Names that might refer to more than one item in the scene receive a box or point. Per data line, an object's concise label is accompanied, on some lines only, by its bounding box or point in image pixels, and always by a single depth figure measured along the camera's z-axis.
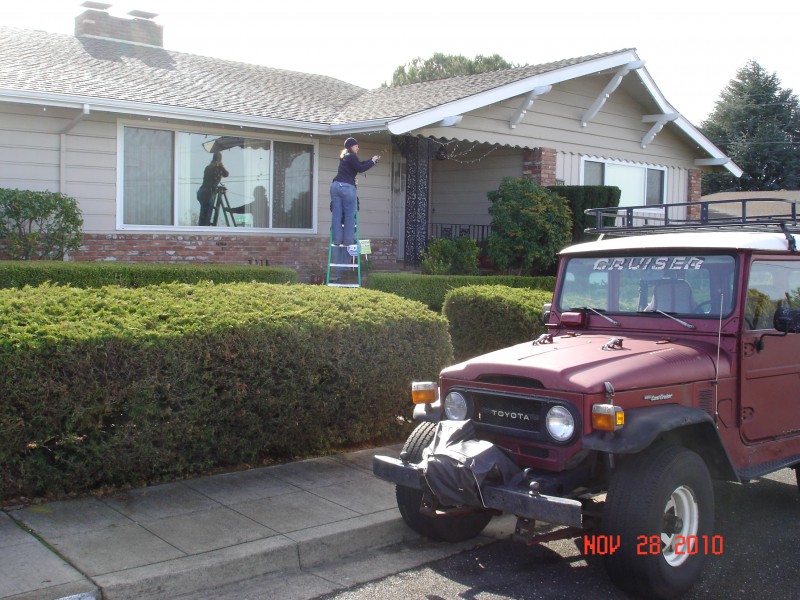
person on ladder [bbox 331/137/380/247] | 12.18
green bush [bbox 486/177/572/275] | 14.10
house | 11.88
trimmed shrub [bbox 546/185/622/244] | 14.80
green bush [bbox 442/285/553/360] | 9.06
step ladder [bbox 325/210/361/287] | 12.41
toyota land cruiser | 4.29
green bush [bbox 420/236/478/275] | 13.52
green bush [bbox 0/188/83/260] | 10.66
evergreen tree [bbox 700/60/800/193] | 36.34
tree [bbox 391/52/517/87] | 49.72
